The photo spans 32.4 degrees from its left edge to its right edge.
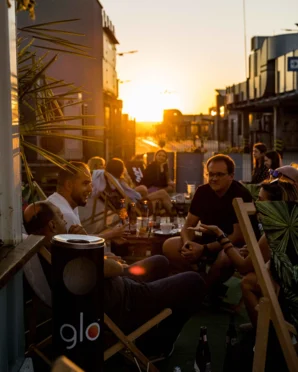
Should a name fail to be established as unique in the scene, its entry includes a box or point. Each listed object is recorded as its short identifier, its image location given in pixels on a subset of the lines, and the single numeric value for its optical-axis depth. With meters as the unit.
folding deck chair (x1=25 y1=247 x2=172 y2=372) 3.15
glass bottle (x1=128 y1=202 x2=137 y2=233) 5.60
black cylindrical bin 2.67
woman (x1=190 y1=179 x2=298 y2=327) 3.65
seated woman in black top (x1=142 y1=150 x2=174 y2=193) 9.70
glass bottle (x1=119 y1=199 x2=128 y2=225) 5.82
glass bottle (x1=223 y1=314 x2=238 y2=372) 3.52
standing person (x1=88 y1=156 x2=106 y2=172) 9.17
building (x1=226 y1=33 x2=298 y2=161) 26.19
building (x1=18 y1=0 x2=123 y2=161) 16.72
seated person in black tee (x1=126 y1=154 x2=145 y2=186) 10.27
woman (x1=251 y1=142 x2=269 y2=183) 8.13
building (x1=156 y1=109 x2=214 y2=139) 65.06
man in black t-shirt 4.95
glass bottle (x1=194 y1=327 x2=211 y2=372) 3.33
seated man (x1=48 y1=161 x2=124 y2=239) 4.32
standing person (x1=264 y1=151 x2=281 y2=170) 7.62
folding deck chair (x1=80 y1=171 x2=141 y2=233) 7.98
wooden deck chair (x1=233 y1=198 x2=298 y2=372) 2.84
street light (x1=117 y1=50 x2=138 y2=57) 28.34
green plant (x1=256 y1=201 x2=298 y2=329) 2.96
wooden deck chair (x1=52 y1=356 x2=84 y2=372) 0.94
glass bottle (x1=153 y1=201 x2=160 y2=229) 5.81
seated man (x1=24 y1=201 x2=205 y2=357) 3.34
